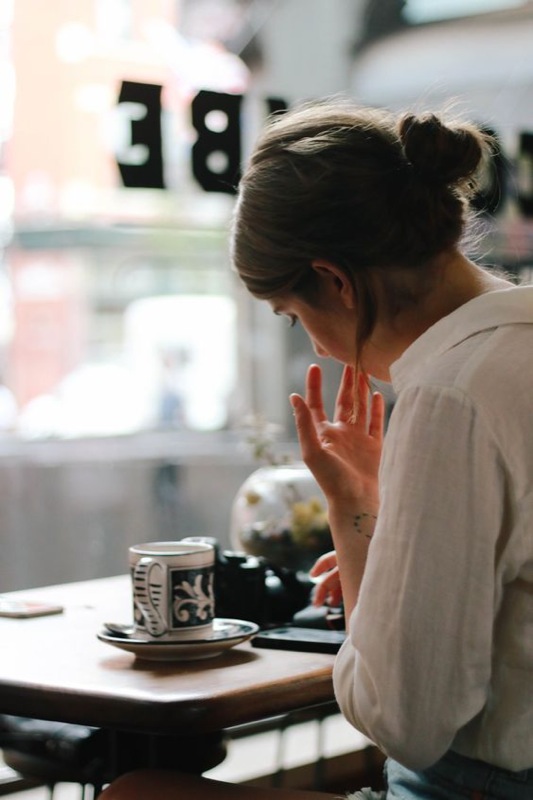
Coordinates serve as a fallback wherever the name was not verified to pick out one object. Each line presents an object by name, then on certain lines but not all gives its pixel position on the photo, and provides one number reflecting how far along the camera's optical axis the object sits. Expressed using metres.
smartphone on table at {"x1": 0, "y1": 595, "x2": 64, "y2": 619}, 2.21
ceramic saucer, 1.96
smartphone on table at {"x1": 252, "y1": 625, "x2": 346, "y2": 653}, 2.02
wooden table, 1.82
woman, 1.65
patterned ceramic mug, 1.98
